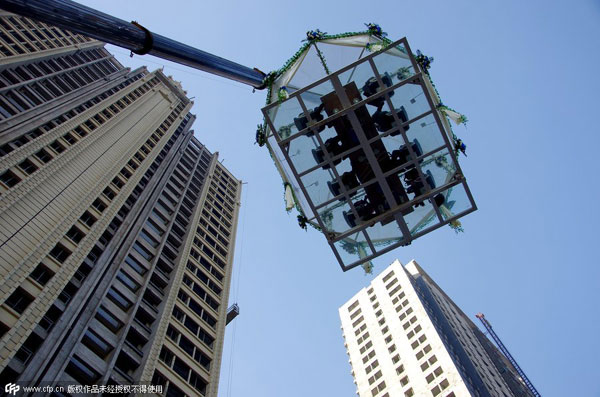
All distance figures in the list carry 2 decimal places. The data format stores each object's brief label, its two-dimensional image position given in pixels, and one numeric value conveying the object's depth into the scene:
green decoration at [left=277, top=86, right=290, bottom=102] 11.32
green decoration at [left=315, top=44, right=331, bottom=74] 11.59
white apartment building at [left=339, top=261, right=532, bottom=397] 52.28
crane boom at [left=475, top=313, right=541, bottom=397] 90.69
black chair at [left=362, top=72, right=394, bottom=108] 10.69
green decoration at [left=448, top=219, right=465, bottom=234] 12.09
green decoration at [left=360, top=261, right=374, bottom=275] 12.80
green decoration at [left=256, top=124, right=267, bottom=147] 12.09
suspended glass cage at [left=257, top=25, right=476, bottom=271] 10.68
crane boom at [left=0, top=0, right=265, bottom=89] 10.73
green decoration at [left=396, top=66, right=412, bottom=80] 10.74
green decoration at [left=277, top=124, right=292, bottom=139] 11.20
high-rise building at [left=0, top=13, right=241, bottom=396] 24.78
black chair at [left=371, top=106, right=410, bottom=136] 10.72
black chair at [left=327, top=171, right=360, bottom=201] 11.09
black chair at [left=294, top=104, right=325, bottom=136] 10.95
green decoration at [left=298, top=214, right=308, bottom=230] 12.58
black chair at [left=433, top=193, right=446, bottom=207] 11.45
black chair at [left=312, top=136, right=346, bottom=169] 10.92
